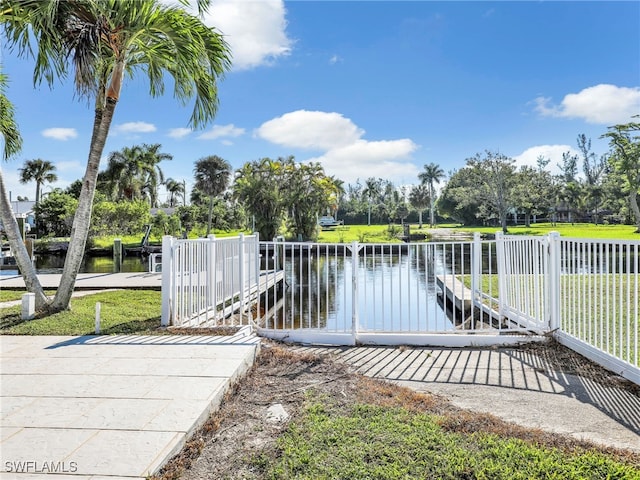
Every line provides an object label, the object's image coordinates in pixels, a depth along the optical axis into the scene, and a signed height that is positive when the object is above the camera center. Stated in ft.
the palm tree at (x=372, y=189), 204.95 +22.13
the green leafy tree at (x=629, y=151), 79.77 +15.23
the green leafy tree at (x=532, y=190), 124.98 +12.54
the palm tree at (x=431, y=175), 183.93 +25.64
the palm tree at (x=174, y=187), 205.05 +24.30
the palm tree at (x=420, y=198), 166.30 +13.72
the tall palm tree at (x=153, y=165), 123.54 +21.83
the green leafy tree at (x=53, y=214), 95.45 +5.50
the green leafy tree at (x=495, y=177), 121.60 +16.33
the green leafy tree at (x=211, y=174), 105.70 +15.79
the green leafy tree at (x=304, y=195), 84.89 +8.01
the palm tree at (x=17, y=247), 18.15 -0.43
